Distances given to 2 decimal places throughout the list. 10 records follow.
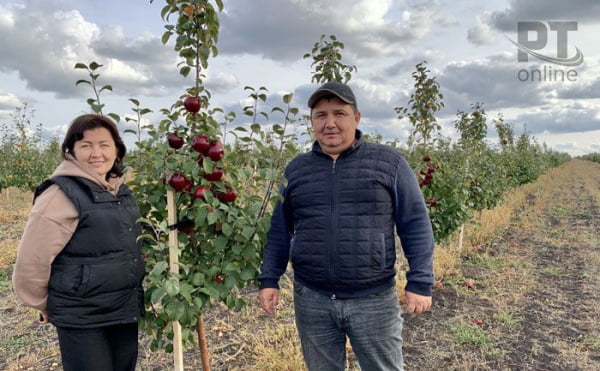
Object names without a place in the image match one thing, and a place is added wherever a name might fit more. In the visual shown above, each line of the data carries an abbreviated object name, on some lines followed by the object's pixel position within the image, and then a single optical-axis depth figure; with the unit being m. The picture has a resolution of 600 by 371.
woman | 1.82
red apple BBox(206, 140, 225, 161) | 1.97
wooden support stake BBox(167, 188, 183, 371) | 1.96
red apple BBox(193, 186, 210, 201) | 1.99
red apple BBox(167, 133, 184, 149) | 1.98
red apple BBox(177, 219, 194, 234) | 2.15
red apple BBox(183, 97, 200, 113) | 2.00
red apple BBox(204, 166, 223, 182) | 2.00
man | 1.98
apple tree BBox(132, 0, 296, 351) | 1.95
